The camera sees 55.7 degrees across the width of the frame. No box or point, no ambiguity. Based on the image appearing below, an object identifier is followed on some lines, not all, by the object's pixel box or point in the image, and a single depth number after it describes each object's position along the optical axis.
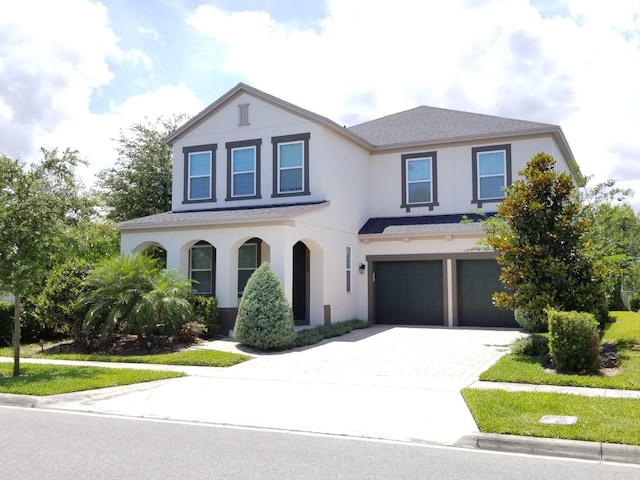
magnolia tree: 12.39
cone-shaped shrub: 14.32
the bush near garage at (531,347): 12.86
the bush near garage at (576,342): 10.66
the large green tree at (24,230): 11.28
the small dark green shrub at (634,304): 26.50
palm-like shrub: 14.58
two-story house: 18.20
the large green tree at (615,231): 13.76
